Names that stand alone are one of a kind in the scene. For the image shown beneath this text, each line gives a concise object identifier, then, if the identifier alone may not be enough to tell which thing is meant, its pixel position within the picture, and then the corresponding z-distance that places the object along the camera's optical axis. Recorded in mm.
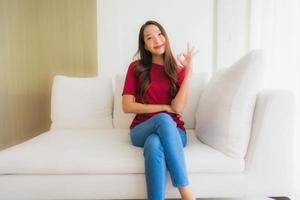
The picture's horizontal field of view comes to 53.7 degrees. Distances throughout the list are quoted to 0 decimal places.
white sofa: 1504
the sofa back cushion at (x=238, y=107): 1541
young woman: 1459
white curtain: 2197
